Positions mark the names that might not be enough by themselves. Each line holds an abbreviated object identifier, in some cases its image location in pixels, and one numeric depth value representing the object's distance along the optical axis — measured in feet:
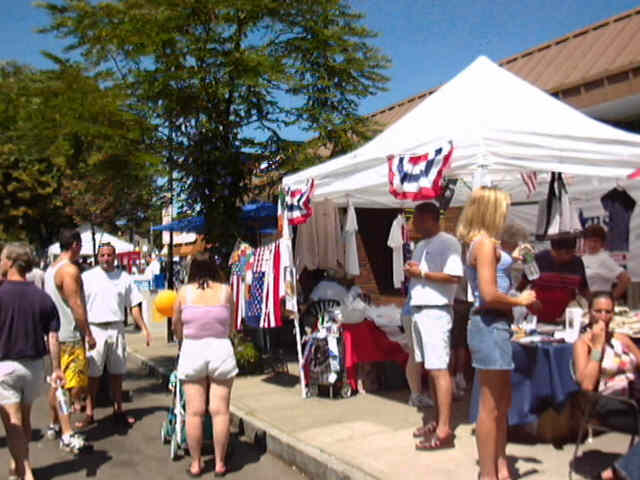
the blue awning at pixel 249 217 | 30.35
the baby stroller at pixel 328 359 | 22.54
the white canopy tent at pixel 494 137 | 16.38
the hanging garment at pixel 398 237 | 29.40
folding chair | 12.67
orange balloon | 17.97
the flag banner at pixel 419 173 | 16.40
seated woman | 13.11
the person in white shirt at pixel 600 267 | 20.07
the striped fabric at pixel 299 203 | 22.21
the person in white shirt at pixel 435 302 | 15.39
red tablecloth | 22.80
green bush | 27.40
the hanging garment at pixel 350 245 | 26.66
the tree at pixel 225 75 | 26.14
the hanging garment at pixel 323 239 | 27.94
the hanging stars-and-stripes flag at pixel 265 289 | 24.26
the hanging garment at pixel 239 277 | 25.72
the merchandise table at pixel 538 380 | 15.47
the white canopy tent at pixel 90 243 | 65.26
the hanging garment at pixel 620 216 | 20.39
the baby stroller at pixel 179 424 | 17.01
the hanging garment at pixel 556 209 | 19.95
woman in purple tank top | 15.01
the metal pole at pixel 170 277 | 38.70
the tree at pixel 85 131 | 25.63
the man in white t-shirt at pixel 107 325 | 20.18
